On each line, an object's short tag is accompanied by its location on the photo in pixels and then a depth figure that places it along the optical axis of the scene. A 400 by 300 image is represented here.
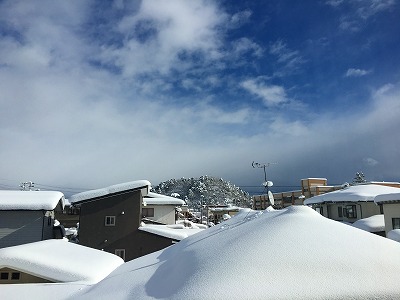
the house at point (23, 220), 18.48
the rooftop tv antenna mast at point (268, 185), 17.86
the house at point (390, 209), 20.38
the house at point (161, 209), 32.28
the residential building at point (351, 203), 28.33
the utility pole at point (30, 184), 49.97
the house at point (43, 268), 9.12
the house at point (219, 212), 57.30
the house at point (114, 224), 21.73
